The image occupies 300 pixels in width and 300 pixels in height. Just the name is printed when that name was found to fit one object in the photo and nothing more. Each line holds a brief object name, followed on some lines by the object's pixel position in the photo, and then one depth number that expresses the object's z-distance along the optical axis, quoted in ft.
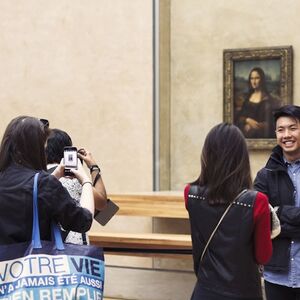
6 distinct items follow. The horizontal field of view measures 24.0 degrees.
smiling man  13.42
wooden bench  23.73
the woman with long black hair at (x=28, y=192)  10.93
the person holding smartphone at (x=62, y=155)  14.88
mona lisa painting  30.45
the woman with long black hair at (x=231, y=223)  11.23
